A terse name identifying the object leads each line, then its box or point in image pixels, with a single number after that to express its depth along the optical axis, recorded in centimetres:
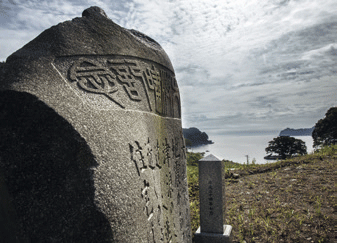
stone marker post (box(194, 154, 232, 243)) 382
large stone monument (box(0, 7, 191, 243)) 160
